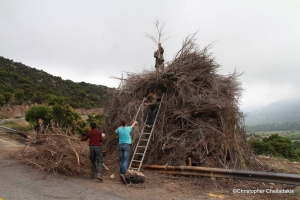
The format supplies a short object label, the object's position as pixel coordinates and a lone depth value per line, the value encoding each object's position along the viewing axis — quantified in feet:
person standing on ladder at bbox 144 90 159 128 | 27.55
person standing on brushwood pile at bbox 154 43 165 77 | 34.69
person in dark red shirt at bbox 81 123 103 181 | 21.52
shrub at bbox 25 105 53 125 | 60.13
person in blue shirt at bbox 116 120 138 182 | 20.84
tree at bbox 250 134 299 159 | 46.31
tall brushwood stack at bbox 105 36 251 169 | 24.13
